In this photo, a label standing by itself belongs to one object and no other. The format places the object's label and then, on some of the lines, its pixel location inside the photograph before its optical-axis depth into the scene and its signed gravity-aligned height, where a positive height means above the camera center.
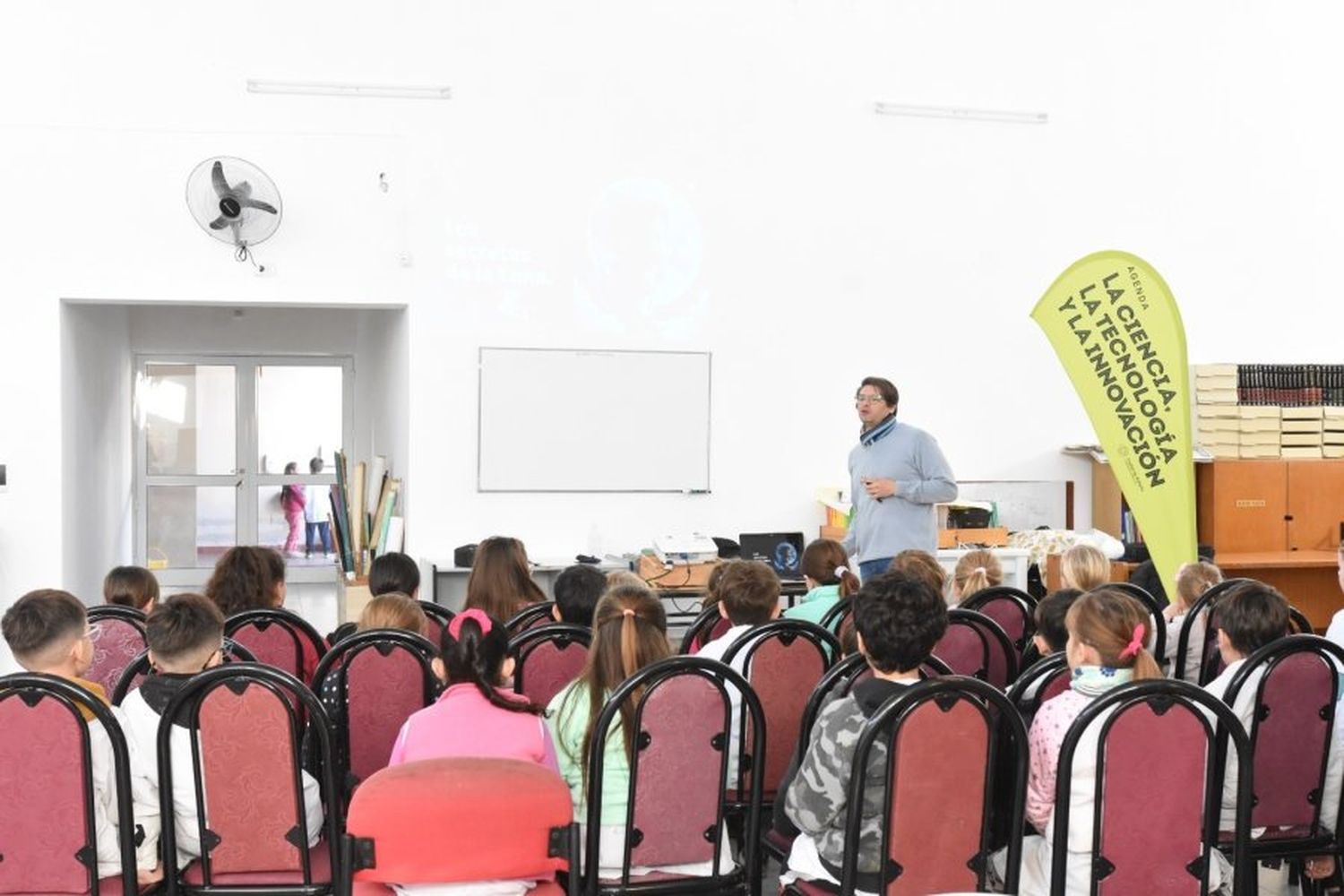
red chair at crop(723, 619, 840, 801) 3.72 -0.54
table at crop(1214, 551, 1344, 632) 8.23 -0.64
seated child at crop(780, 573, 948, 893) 2.78 -0.51
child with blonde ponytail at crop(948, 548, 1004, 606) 5.14 -0.40
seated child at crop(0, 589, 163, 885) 2.97 -0.40
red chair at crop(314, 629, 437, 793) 3.60 -0.58
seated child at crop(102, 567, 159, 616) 4.81 -0.43
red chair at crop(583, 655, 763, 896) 2.94 -0.65
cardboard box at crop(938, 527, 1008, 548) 7.88 -0.40
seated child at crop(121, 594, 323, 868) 2.95 -0.51
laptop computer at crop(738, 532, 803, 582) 7.80 -0.48
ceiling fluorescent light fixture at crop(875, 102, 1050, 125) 8.51 +2.13
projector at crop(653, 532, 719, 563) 7.56 -0.46
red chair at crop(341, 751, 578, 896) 2.24 -0.57
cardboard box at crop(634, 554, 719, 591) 7.41 -0.58
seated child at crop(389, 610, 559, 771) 2.88 -0.52
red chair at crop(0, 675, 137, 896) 2.77 -0.65
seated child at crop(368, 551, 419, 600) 4.85 -0.38
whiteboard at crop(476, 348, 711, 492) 8.12 +0.25
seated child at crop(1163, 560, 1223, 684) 4.59 -0.48
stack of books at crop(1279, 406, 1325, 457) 8.61 +0.22
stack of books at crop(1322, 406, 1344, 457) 8.70 +0.22
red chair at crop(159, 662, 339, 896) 2.88 -0.65
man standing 6.29 -0.08
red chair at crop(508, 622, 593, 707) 3.78 -0.52
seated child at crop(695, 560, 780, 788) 4.03 -0.37
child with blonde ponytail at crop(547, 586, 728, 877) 3.00 -0.55
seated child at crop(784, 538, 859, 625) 4.71 -0.38
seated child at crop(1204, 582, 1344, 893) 3.39 -0.44
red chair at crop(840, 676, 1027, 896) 2.69 -0.61
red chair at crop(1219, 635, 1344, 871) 3.35 -0.65
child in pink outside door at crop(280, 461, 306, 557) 11.89 -0.36
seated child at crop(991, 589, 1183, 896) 3.06 -0.47
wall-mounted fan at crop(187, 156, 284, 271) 7.56 +1.41
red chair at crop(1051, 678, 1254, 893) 2.78 -0.65
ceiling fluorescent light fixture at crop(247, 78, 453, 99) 7.95 +2.10
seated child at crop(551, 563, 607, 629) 4.16 -0.38
